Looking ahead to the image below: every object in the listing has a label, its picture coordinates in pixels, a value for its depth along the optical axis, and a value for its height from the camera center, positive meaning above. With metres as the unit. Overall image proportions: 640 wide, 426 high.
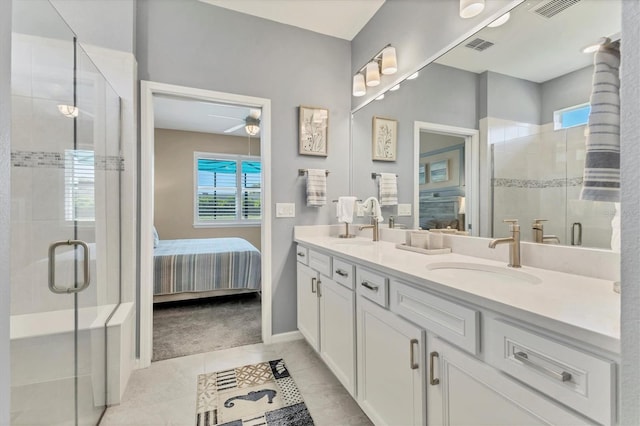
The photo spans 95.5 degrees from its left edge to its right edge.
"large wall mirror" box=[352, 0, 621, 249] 1.11 +0.42
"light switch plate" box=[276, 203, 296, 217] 2.49 +0.03
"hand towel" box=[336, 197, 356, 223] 2.46 +0.04
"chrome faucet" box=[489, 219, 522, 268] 1.24 -0.13
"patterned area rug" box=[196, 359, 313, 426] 1.57 -1.11
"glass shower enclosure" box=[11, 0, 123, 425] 1.25 -0.07
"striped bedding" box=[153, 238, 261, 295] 3.24 -0.65
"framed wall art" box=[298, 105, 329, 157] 2.55 +0.74
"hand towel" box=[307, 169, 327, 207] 2.51 +0.22
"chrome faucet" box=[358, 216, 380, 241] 2.30 -0.13
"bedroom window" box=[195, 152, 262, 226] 5.61 +0.46
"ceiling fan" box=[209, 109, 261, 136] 4.19 +1.36
